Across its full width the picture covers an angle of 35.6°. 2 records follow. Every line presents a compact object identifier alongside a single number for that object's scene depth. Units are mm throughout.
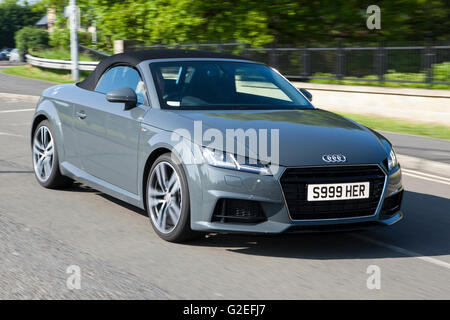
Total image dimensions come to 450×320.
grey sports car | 4957
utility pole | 26245
